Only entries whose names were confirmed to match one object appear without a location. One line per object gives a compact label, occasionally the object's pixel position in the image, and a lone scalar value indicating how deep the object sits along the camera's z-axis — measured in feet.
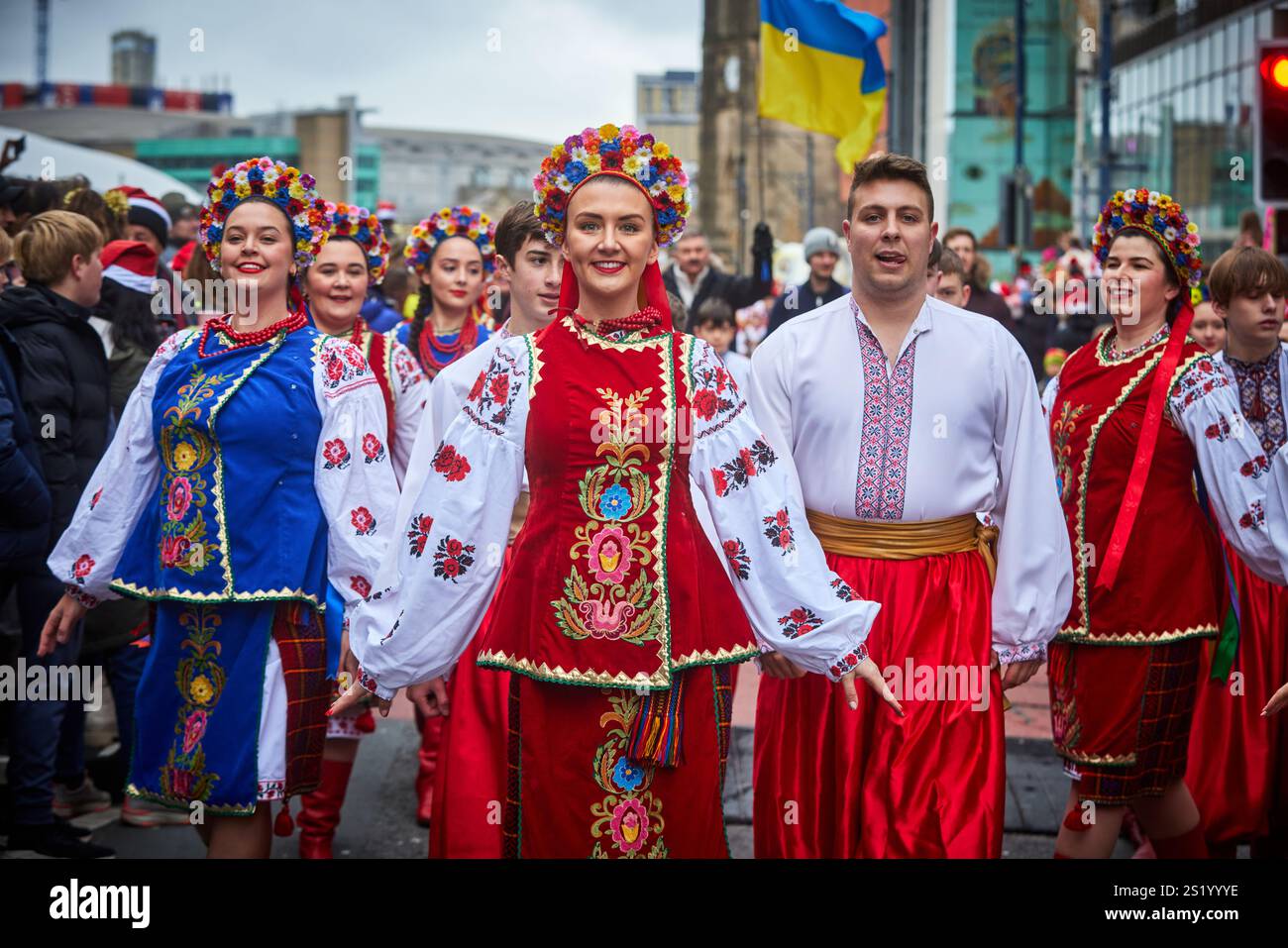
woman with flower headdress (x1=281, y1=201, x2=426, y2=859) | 19.39
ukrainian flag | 47.52
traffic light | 23.86
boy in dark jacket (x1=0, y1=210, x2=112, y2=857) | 18.97
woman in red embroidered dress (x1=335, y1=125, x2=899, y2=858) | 12.69
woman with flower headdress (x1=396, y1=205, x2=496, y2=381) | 23.72
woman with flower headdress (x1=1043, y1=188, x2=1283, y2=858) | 17.06
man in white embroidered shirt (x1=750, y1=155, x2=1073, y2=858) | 14.71
